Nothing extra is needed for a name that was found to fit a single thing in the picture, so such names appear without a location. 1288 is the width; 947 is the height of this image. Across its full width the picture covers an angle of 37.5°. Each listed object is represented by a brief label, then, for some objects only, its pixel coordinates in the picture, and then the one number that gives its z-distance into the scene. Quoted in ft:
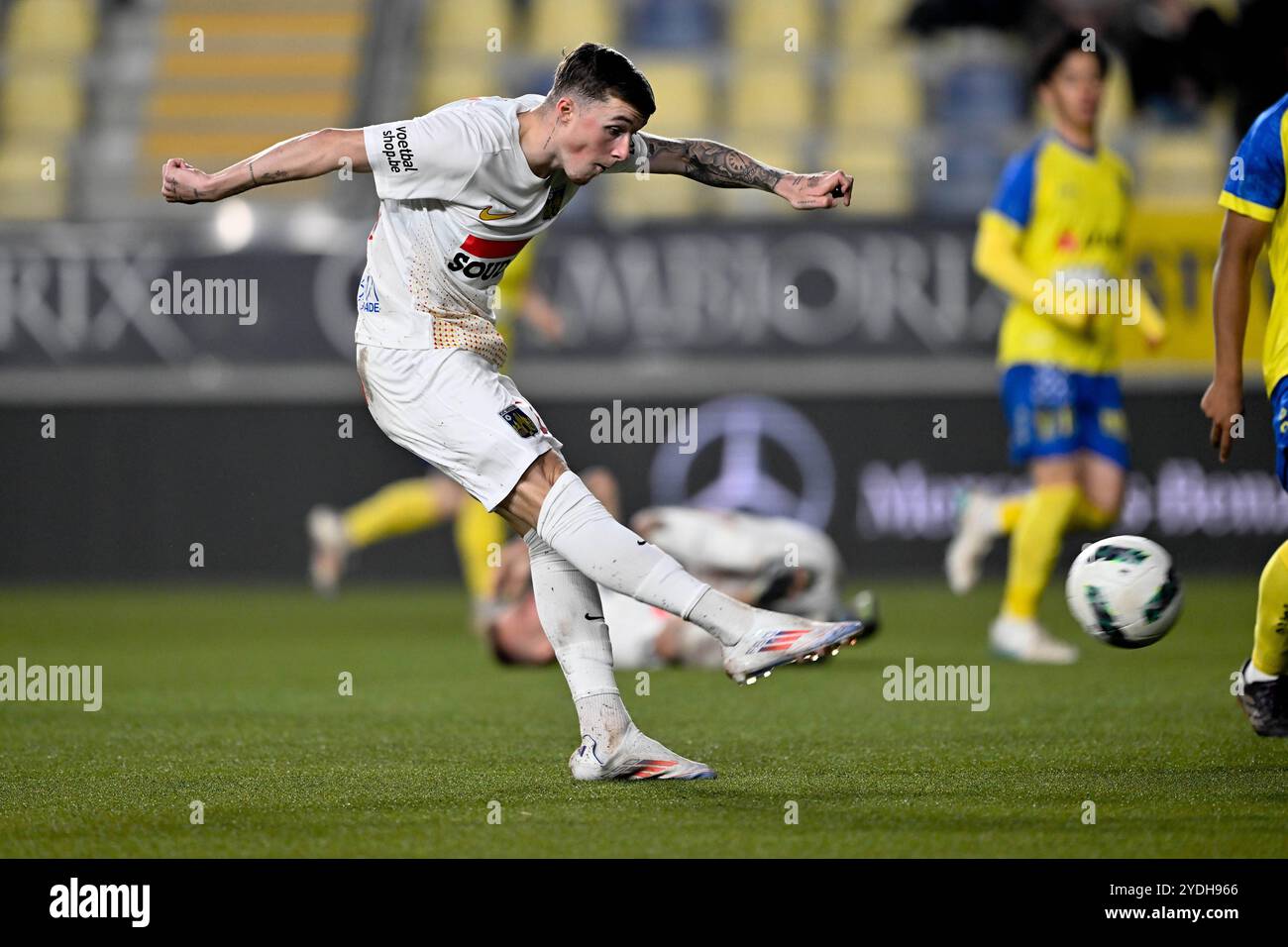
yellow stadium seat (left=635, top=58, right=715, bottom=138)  48.24
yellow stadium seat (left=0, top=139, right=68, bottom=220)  44.91
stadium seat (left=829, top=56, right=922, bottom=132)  47.62
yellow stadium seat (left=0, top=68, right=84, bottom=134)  50.26
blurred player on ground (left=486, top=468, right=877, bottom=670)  25.00
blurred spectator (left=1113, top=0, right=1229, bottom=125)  45.29
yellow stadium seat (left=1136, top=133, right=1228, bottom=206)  43.32
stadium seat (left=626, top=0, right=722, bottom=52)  50.06
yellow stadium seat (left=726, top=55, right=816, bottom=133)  48.14
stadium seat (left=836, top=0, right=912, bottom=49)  48.93
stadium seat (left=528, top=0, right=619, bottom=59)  49.96
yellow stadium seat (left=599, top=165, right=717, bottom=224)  44.45
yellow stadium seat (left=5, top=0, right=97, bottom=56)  51.21
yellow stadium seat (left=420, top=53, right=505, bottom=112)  49.21
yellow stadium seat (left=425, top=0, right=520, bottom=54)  50.34
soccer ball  17.47
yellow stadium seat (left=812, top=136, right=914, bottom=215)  44.52
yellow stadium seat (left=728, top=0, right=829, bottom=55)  49.62
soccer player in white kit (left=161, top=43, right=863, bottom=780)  14.17
